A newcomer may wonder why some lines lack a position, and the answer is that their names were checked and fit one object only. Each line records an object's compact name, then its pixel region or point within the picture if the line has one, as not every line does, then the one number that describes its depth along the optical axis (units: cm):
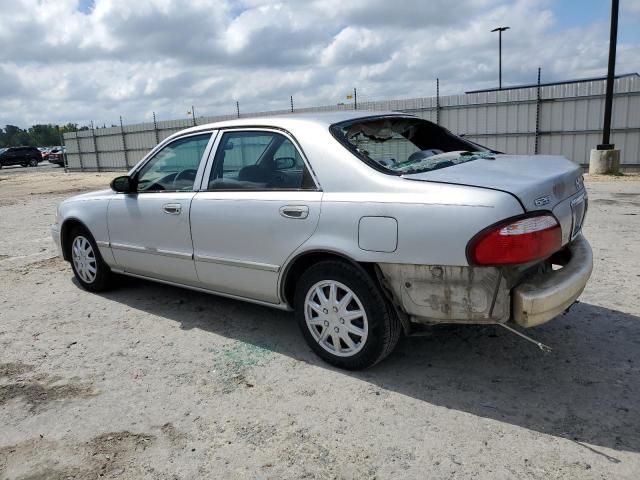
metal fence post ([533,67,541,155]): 1678
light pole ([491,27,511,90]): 3022
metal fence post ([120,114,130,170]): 3022
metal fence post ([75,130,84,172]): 3369
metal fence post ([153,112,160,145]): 2806
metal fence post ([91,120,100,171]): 3241
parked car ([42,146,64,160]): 4488
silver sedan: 274
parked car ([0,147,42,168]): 4312
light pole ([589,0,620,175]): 1425
